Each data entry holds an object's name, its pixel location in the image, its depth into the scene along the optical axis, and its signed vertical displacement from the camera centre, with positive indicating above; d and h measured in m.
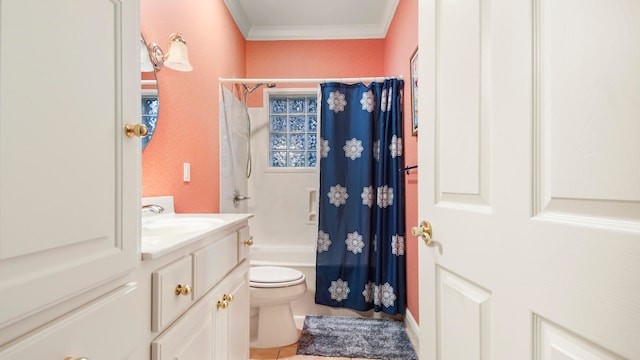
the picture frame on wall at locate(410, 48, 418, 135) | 2.10 +0.64
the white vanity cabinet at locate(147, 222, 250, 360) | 0.77 -0.39
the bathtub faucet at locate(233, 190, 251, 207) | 2.70 -0.16
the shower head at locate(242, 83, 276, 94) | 3.07 +0.96
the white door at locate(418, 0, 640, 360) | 0.45 +0.00
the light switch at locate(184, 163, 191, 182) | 1.77 +0.05
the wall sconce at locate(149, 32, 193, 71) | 1.47 +0.61
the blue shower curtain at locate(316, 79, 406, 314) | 2.39 -0.09
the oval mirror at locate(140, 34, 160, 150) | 1.44 +0.41
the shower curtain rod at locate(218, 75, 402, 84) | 2.43 +0.81
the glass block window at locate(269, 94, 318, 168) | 3.32 +0.56
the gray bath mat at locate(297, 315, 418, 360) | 1.94 -1.09
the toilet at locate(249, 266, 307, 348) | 1.95 -0.85
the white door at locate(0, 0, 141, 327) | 0.38 +0.05
